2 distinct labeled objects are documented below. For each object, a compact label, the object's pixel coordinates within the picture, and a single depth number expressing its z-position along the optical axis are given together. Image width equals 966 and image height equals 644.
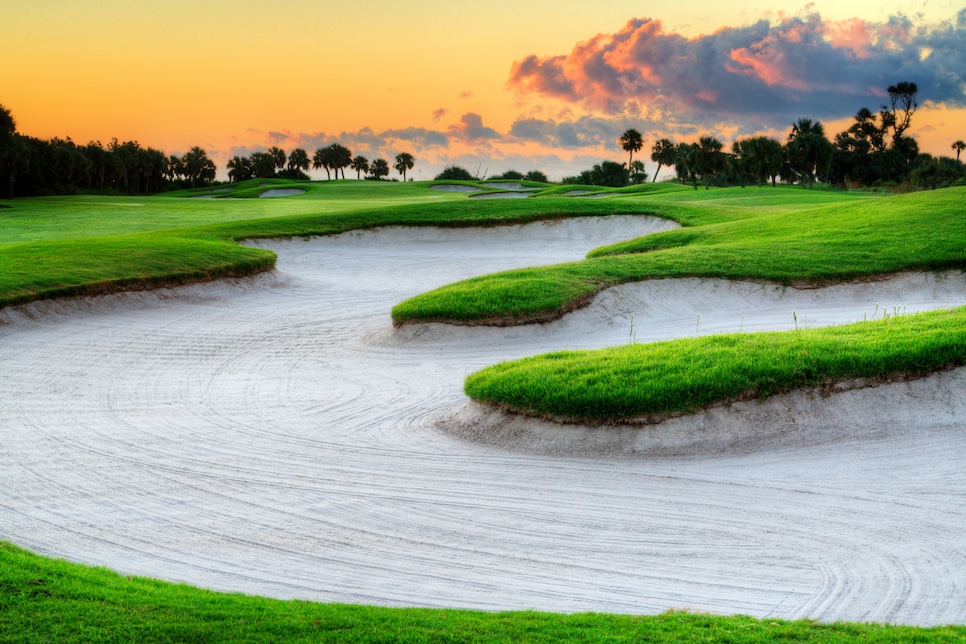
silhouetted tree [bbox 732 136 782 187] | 76.62
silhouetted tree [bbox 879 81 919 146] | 106.81
